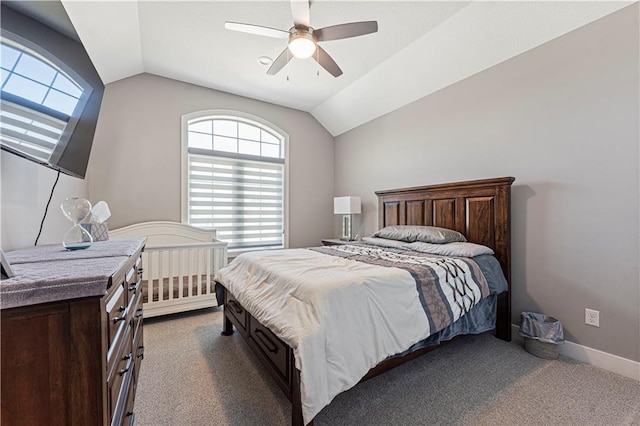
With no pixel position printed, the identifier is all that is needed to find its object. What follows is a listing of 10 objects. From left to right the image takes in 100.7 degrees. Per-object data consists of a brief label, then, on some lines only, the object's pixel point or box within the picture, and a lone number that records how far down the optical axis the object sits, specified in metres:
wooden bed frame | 1.57
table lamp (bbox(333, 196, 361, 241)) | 4.21
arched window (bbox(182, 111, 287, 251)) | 3.90
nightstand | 3.96
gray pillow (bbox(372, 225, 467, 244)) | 2.71
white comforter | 1.31
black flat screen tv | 0.97
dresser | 0.66
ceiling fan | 1.99
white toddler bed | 2.87
